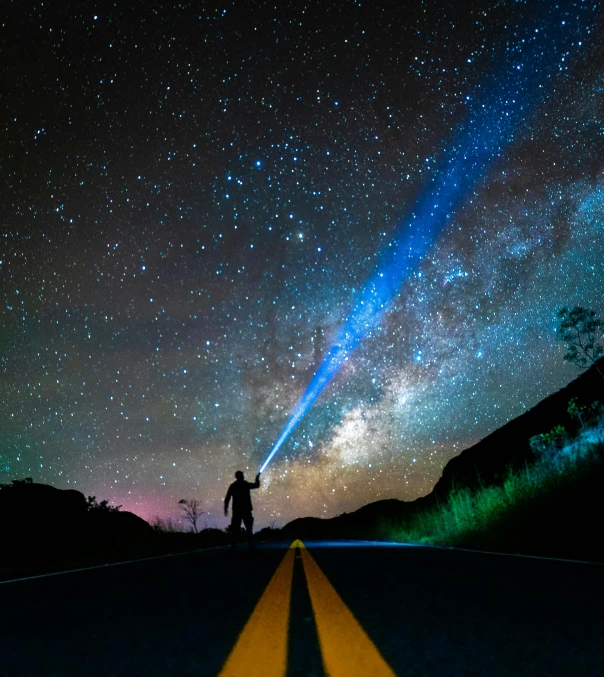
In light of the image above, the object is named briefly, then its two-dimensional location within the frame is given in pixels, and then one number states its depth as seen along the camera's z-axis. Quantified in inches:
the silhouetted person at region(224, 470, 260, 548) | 522.9
